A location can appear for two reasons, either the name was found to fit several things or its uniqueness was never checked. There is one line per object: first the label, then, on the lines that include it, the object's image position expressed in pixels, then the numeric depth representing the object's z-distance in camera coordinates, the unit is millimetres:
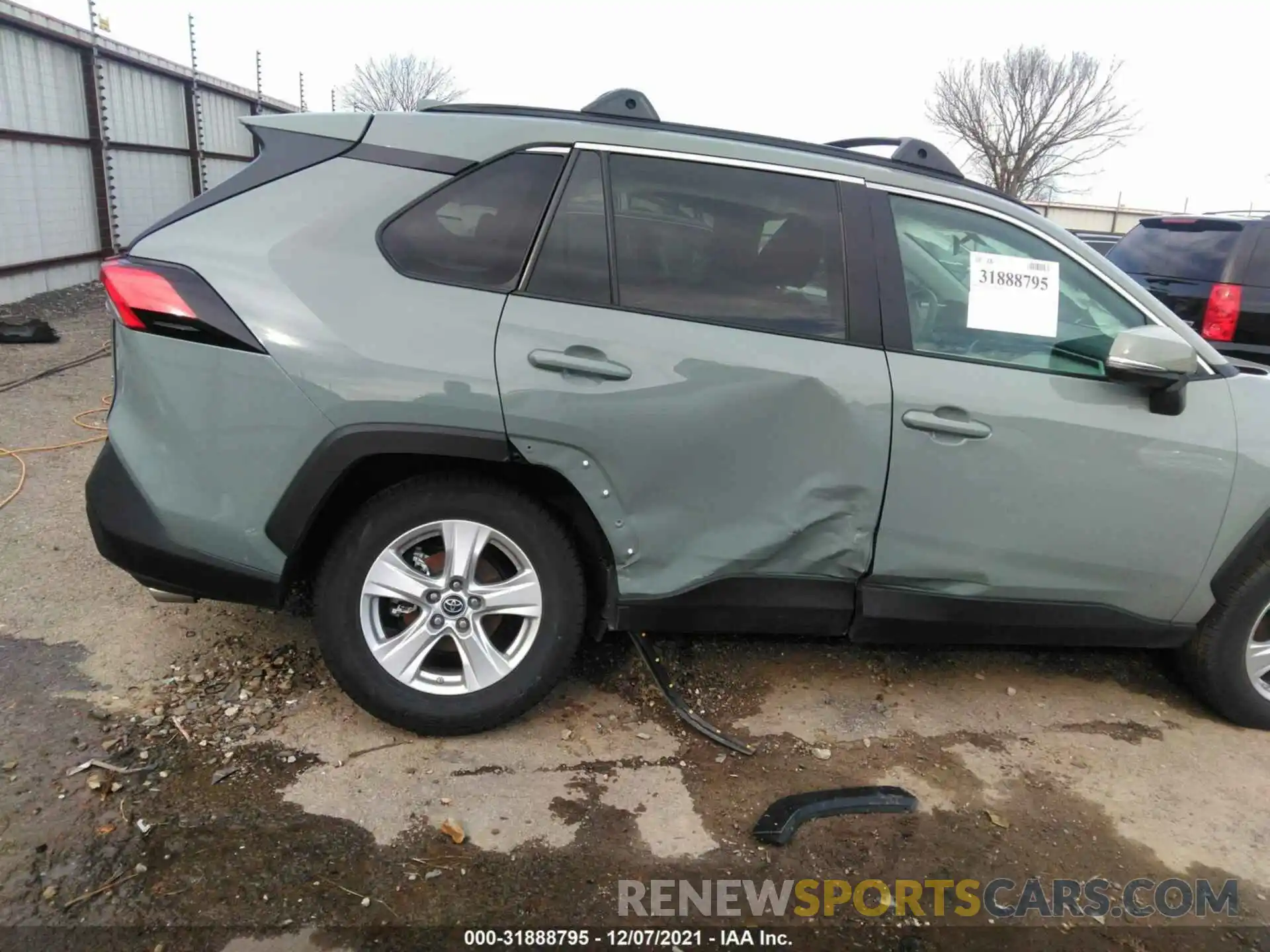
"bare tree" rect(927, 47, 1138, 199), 32906
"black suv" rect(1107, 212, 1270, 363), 6012
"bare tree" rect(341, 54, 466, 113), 35688
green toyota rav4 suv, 2693
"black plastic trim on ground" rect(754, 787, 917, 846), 2691
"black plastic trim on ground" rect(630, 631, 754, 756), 3096
